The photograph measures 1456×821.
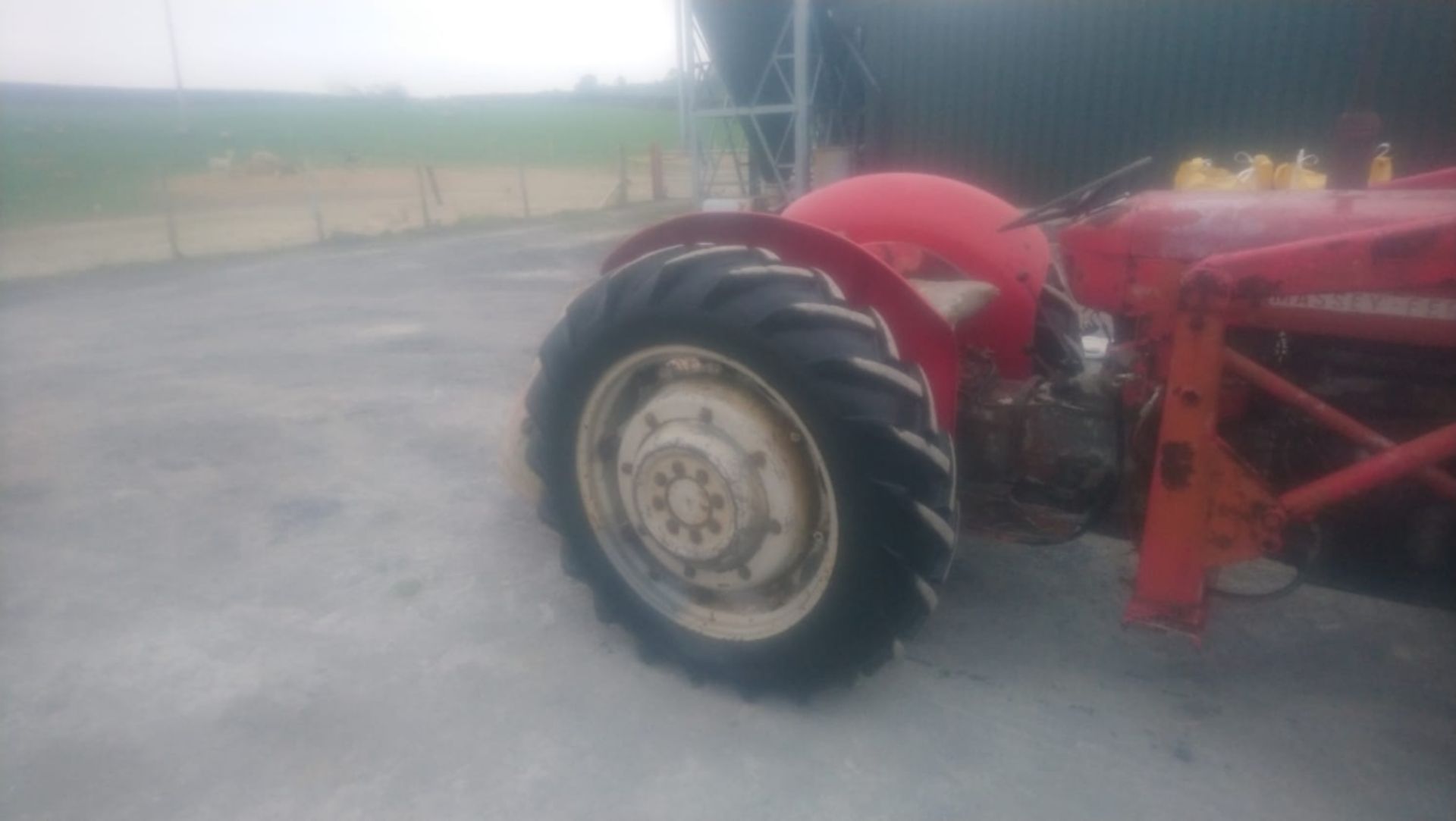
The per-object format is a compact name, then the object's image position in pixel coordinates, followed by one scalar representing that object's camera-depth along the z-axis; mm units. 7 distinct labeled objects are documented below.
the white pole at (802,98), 10688
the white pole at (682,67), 13099
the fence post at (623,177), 17703
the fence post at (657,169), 18859
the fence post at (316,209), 12461
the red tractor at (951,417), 1925
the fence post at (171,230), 10894
